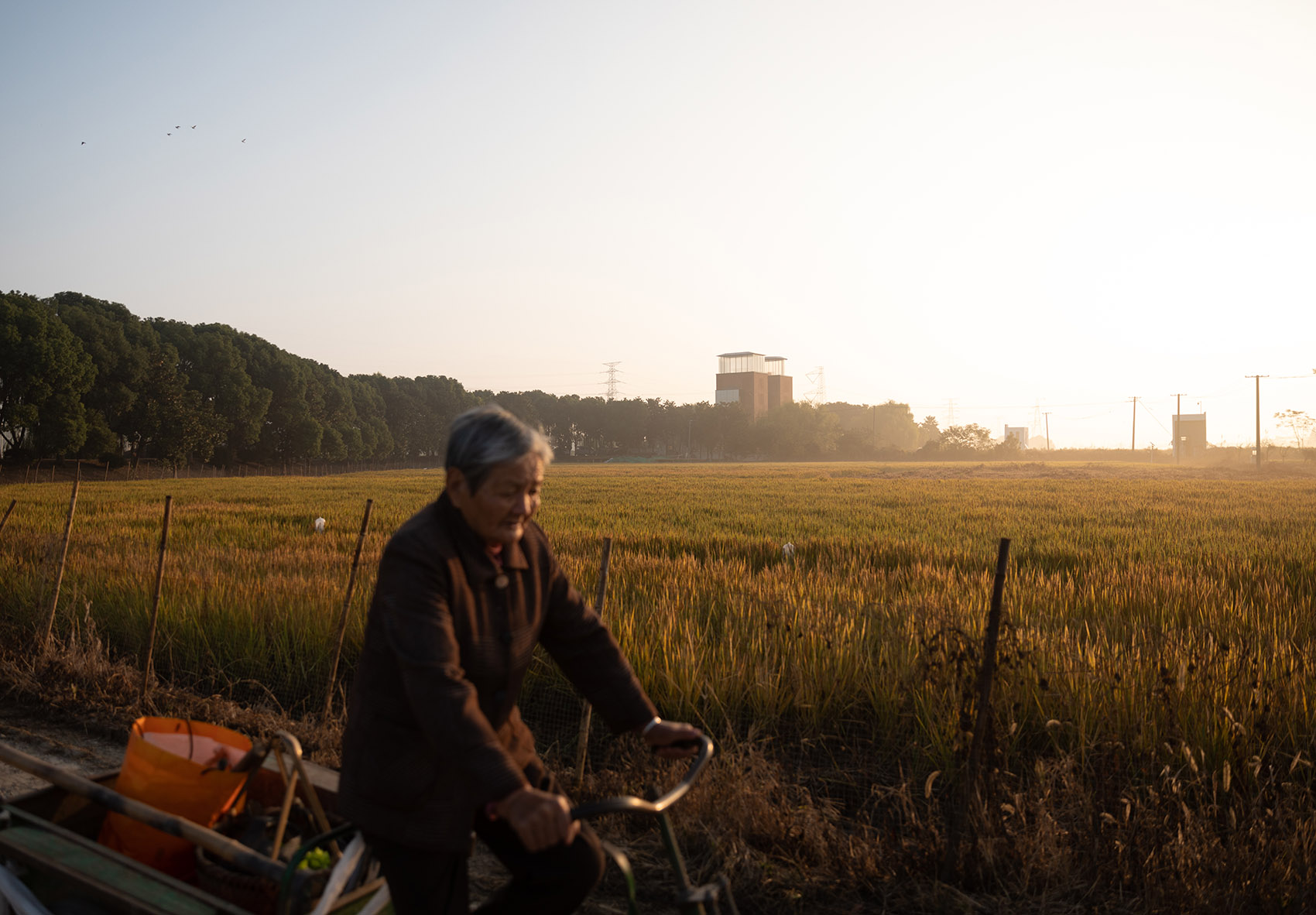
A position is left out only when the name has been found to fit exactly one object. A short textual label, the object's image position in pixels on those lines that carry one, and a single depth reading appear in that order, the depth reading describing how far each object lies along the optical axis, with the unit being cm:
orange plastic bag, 269
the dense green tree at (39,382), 4422
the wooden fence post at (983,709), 350
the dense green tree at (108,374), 4916
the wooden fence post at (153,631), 573
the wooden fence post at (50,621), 654
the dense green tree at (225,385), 6372
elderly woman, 183
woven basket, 240
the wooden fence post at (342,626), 517
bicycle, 174
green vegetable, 257
